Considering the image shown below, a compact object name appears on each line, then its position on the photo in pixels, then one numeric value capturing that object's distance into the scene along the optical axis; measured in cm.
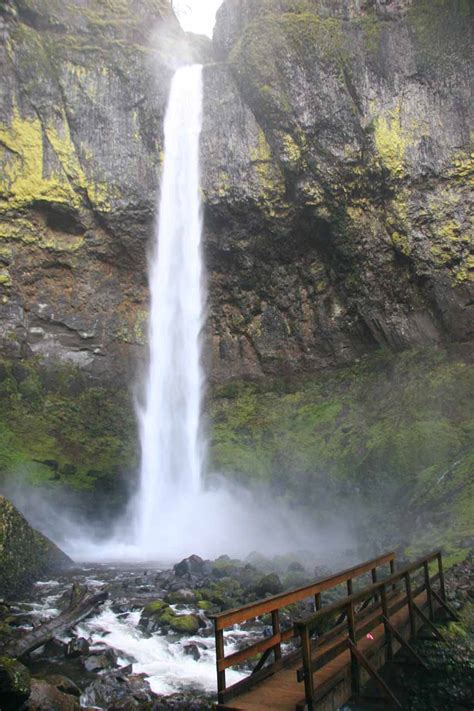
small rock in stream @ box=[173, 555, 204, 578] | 1309
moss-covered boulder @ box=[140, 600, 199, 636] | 907
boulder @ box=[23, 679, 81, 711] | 573
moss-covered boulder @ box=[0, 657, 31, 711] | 554
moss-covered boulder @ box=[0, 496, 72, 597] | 1138
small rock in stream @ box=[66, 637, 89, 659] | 779
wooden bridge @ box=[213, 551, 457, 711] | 501
